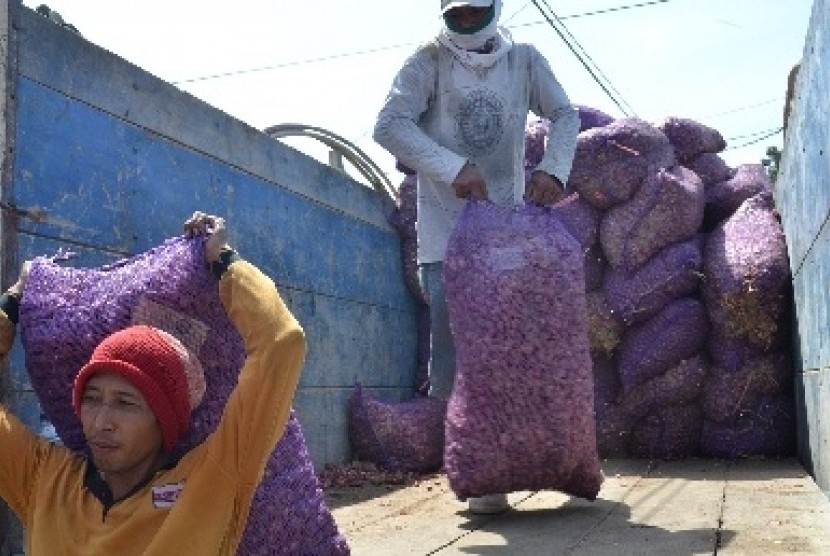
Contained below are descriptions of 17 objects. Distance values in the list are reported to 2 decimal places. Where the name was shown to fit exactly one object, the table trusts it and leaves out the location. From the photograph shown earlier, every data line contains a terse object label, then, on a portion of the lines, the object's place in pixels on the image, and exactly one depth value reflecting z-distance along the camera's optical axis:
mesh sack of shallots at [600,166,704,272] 4.27
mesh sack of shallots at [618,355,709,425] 4.12
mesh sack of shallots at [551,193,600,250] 4.42
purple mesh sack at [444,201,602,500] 2.63
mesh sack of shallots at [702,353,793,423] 4.03
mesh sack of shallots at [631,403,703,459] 4.17
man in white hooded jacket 2.98
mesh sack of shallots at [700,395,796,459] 4.03
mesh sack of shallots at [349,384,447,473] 3.95
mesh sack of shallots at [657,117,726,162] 4.57
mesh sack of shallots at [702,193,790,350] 3.99
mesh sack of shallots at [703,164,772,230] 4.48
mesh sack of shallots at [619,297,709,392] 4.16
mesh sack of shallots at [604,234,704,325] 4.21
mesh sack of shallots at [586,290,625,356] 4.28
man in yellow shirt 1.39
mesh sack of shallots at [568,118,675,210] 4.32
